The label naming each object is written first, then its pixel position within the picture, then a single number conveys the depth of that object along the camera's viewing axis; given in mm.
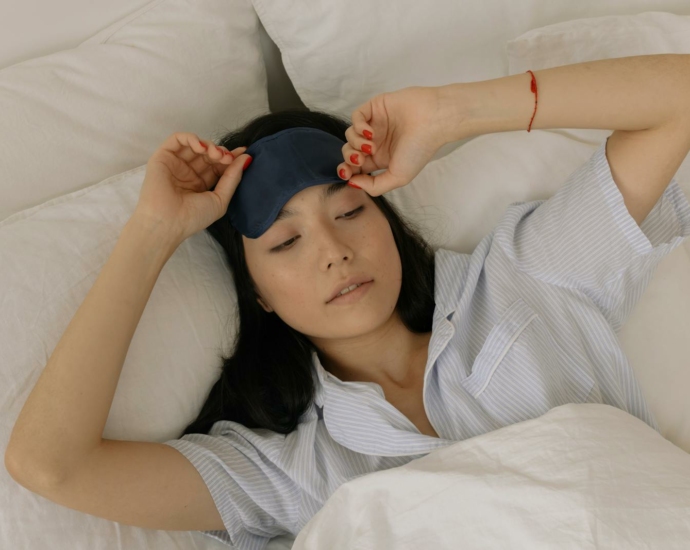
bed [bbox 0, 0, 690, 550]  996
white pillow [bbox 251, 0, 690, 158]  1516
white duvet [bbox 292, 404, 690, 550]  934
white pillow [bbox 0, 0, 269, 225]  1290
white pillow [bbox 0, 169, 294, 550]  1065
